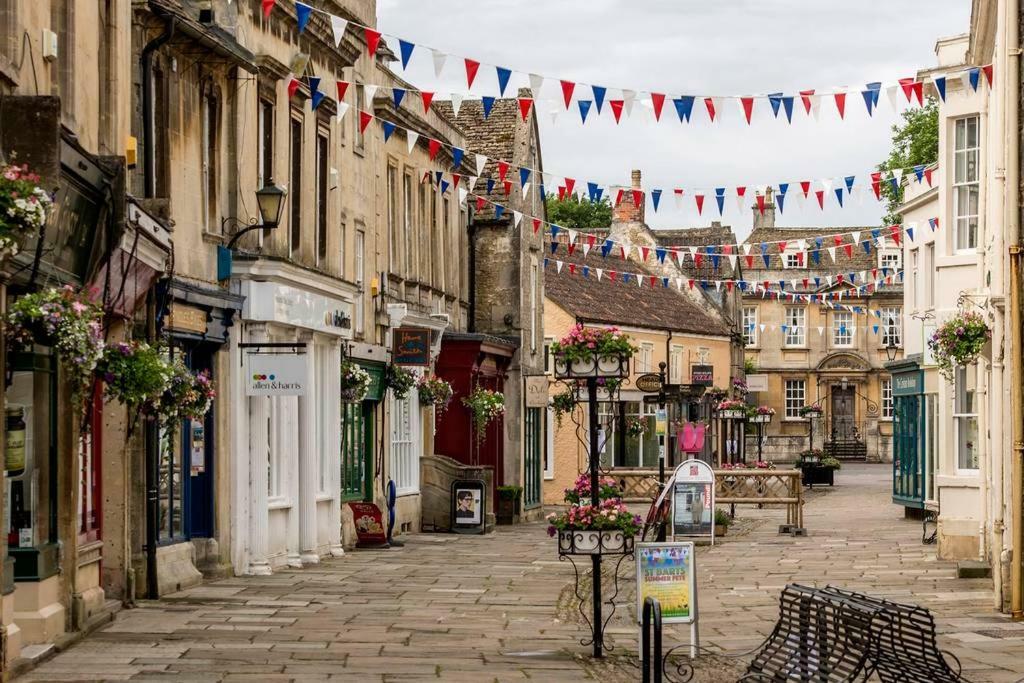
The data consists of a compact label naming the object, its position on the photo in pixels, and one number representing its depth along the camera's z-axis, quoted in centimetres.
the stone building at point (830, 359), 8869
